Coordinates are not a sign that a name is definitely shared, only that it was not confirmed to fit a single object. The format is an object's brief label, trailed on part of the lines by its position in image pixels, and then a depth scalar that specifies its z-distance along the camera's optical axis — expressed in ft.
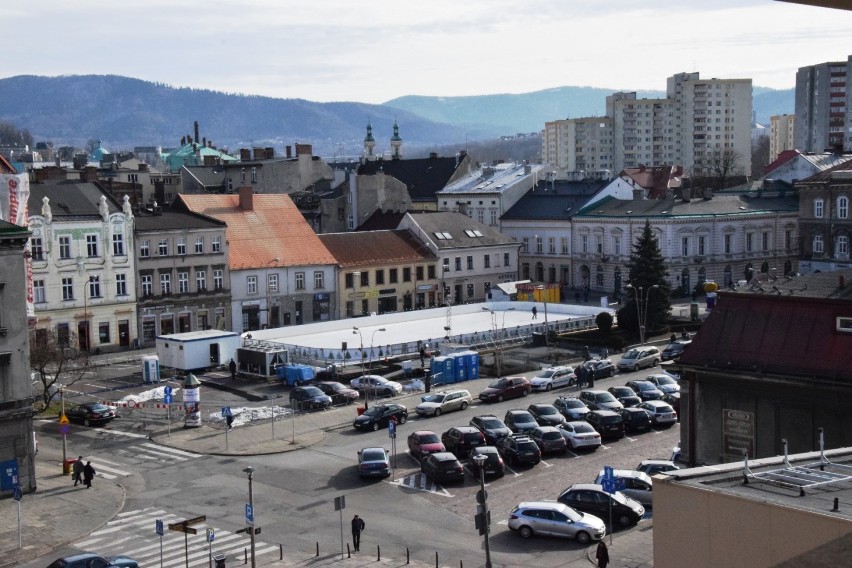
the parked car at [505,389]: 158.20
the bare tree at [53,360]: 157.58
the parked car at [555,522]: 96.73
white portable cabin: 184.14
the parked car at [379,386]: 163.43
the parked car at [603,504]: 101.24
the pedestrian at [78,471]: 119.55
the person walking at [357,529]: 96.43
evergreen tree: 211.41
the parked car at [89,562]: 86.89
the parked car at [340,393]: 160.86
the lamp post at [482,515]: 84.16
